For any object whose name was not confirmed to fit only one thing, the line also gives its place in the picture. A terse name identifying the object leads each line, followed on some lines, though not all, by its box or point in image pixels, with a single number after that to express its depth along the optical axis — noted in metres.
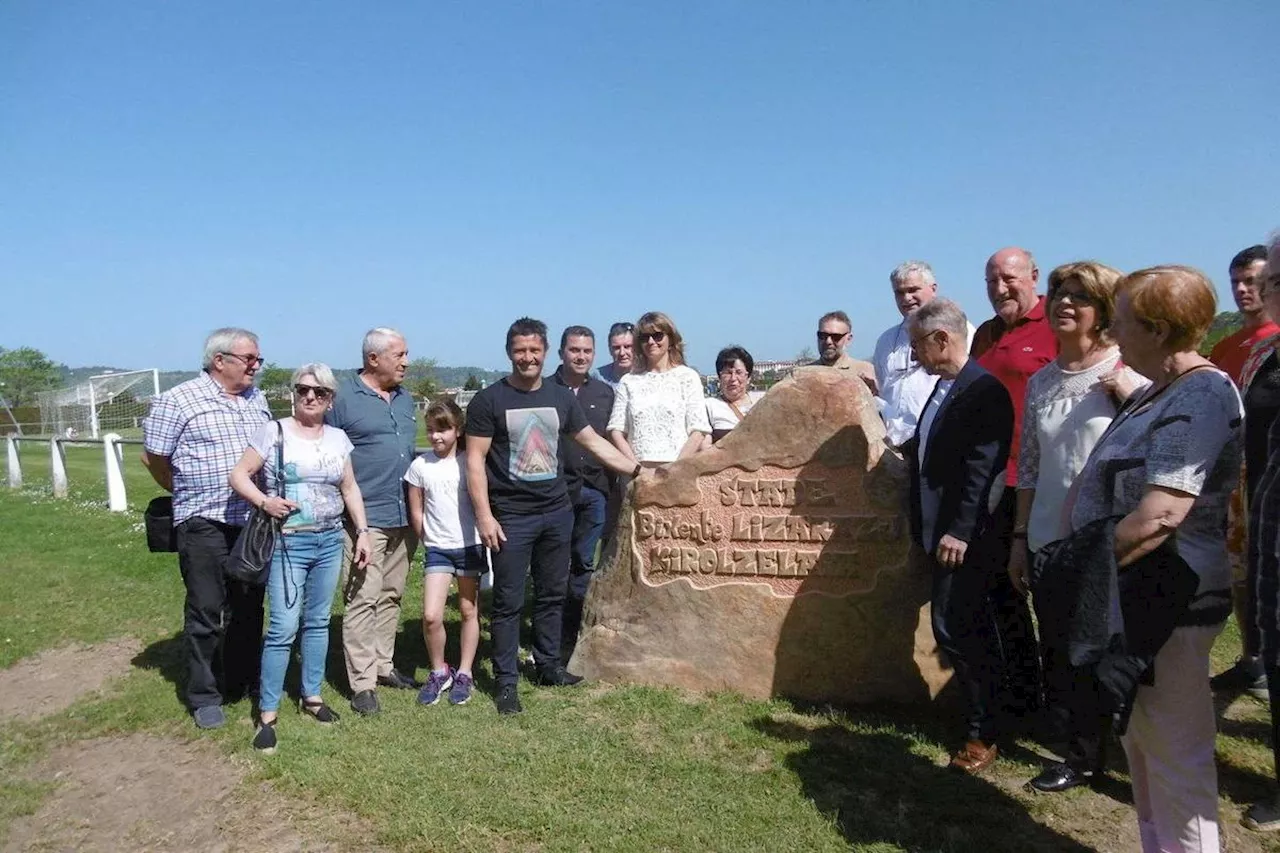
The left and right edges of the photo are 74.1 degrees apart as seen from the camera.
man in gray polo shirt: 4.50
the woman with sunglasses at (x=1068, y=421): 3.14
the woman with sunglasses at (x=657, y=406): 4.92
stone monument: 4.17
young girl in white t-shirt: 4.46
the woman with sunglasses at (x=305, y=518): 4.02
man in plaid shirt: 4.21
